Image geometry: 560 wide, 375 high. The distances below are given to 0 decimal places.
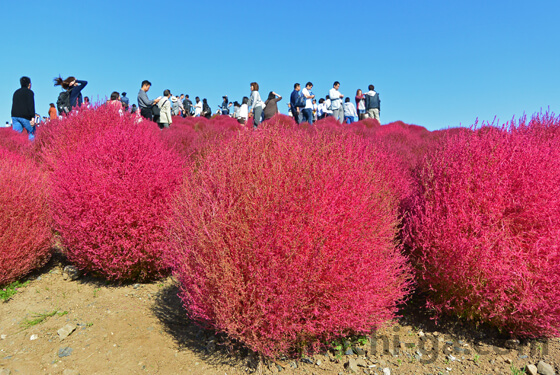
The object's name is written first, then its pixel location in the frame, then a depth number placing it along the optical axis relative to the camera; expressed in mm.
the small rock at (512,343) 2992
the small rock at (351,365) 2680
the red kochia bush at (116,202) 3613
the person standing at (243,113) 11382
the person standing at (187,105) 20516
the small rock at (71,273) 4305
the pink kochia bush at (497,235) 2723
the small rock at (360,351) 2881
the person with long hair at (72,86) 7570
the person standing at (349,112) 13750
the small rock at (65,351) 2979
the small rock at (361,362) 2750
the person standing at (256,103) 9766
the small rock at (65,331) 3205
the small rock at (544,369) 2692
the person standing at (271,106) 9805
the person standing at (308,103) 11227
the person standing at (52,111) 11497
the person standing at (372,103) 14278
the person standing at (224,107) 21875
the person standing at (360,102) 15004
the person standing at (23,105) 7692
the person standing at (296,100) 11281
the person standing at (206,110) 20328
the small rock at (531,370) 2682
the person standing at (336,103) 12406
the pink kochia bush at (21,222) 4035
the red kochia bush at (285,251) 2385
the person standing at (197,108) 19719
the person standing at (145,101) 8984
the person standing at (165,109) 10102
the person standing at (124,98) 12969
